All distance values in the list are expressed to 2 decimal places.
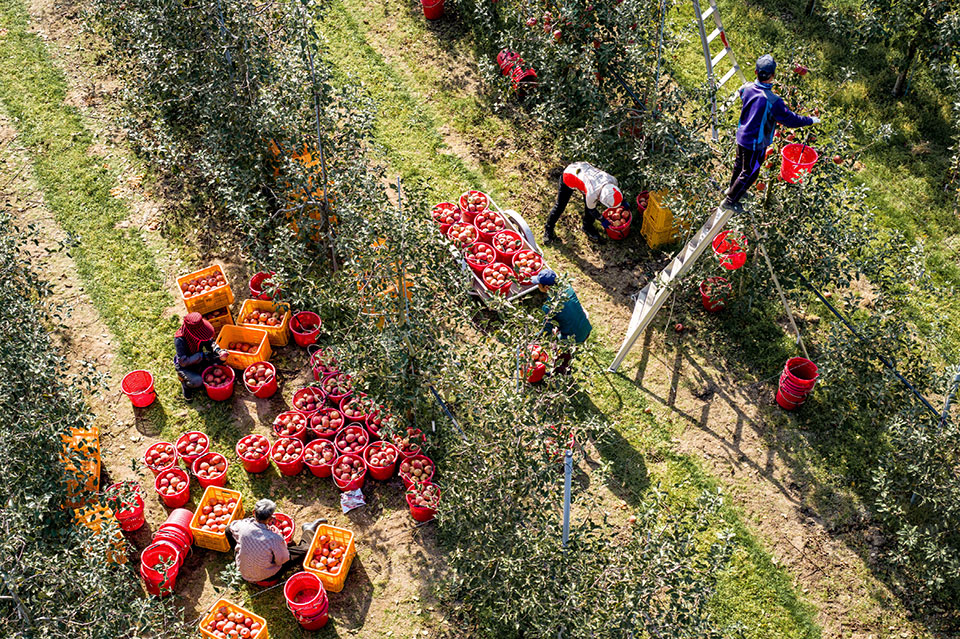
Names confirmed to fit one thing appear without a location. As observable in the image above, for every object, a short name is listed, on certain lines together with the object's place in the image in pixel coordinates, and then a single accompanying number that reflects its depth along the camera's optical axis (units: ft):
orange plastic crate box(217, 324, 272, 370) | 40.50
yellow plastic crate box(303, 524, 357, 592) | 33.40
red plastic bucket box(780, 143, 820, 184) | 39.28
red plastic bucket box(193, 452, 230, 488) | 36.45
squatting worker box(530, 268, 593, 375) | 38.32
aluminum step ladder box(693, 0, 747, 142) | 42.48
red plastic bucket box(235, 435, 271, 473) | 37.06
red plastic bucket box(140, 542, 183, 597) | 33.12
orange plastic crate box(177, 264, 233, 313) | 41.34
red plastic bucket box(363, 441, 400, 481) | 36.70
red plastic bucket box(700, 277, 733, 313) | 42.01
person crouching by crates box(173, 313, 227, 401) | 38.50
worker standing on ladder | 35.37
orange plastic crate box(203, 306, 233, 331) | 42.29
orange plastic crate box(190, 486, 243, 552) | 34.30
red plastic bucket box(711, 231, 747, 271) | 40.14
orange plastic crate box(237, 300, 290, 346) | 41.22
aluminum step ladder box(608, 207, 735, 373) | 38.60
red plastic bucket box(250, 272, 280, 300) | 43.09
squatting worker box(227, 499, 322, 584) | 32.07
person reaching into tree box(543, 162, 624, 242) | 43.62
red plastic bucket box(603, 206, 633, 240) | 46.29
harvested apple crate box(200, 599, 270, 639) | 31.22
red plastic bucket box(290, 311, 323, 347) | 41.60
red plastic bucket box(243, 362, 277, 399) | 39.75
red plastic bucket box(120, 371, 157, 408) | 39.50
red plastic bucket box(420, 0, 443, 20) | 58.13
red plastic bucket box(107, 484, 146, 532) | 34.53
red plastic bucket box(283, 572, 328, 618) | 31.94
